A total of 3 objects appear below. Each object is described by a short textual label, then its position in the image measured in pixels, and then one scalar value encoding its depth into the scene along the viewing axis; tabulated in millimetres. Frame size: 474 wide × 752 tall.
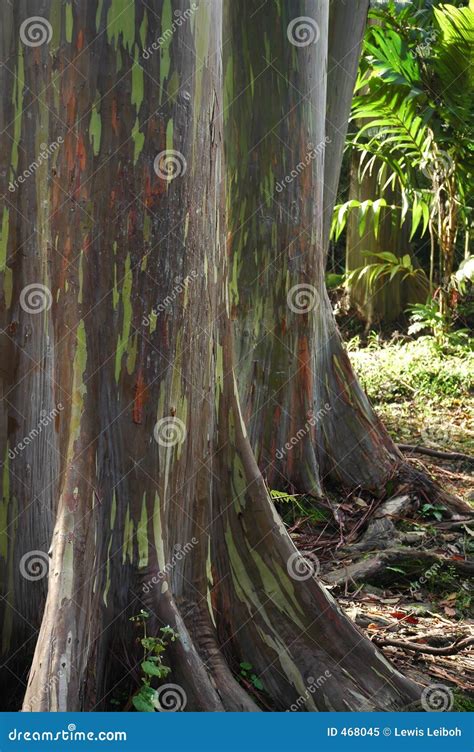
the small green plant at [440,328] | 9742
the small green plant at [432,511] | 5436
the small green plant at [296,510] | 5250
